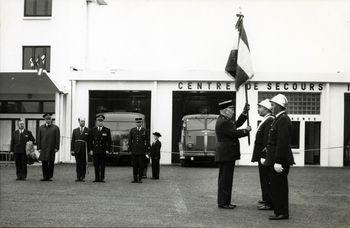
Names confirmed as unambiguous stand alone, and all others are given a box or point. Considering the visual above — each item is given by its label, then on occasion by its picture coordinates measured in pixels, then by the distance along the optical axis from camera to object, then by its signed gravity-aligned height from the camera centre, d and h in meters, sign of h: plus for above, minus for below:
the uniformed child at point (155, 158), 20.38 -0.88
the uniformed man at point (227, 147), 12.68 -0.32
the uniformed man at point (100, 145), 19.05 -0.46
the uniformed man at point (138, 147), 19.02 -0.51
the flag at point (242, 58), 15.71 +1.80
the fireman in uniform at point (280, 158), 11.22 -0.45
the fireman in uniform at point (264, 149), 12.62 -0.34
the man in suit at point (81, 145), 19.38 -0.48
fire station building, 30.08 +3.26
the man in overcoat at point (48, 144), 19.03 -0.46
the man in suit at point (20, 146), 19.44 -0.54
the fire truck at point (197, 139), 27.23 -0.36
